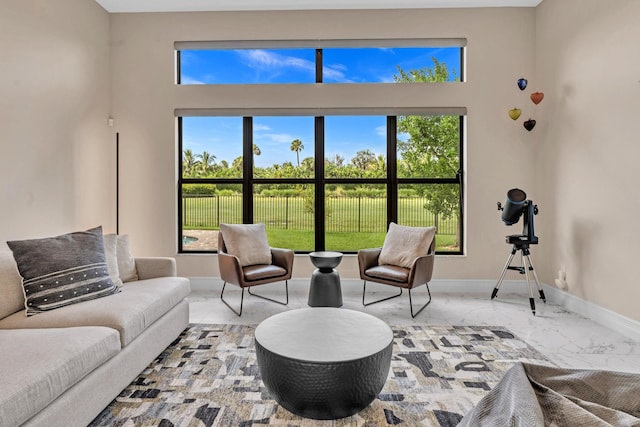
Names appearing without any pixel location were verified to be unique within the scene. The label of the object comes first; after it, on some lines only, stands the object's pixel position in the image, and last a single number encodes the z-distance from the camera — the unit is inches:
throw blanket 35.4
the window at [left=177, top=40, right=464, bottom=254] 180.7
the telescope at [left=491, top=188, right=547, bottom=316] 149.7
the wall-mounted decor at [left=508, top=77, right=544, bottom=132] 160.0
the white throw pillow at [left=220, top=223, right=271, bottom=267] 153.7
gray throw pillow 87.0
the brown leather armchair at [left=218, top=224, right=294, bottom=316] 140.9
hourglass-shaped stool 144.3
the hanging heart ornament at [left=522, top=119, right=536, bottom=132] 166.3
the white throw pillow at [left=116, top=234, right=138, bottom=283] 117.0
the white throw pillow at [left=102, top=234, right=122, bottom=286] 108.6
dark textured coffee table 66.6
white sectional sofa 56.4
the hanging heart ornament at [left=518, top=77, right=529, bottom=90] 161.5
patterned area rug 73.5
